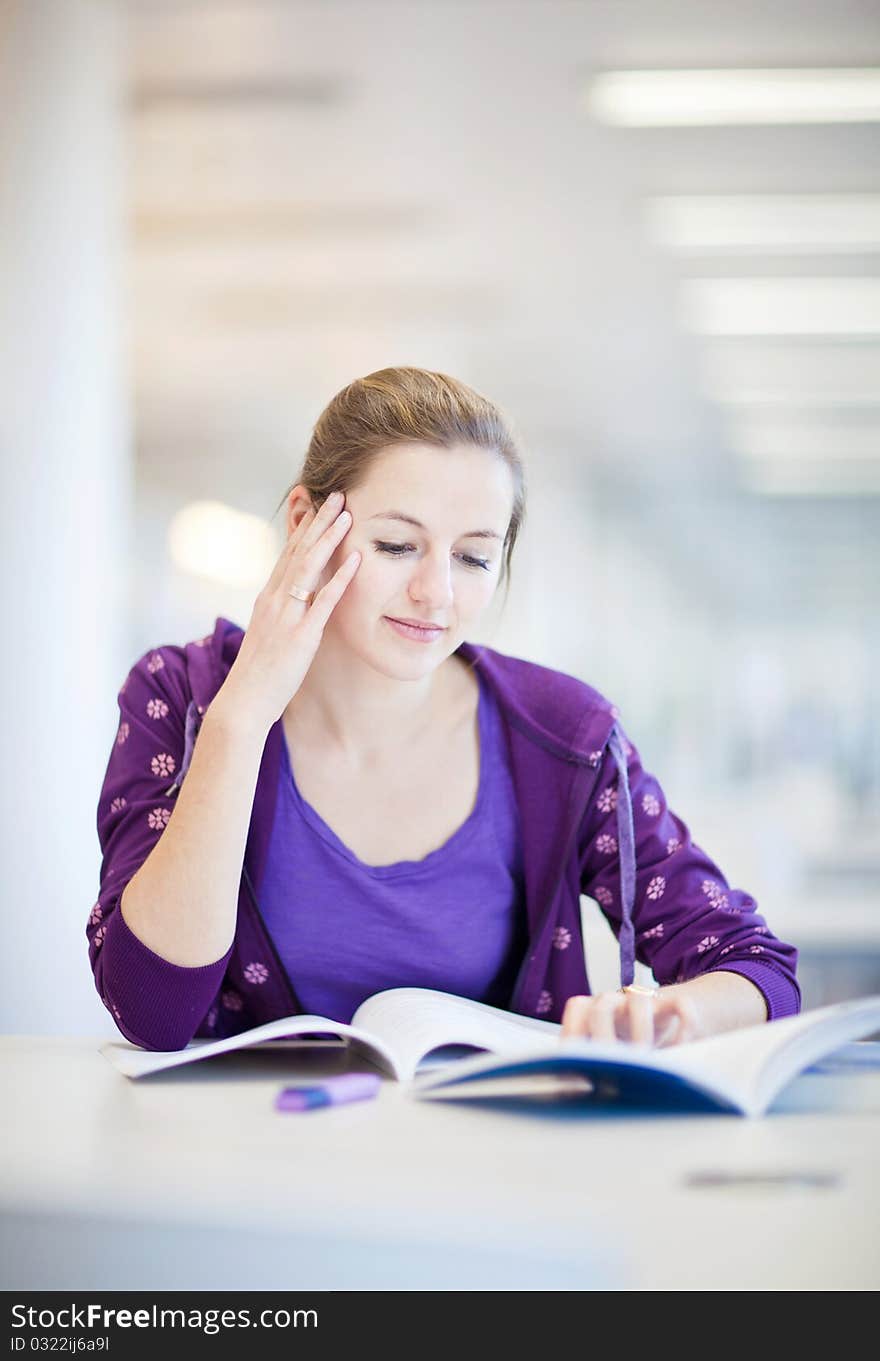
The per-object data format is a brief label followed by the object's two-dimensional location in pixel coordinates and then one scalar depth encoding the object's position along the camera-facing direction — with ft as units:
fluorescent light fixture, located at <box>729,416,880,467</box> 23.94
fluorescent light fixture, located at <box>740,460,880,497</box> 28.27
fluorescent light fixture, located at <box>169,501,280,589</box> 25.85
